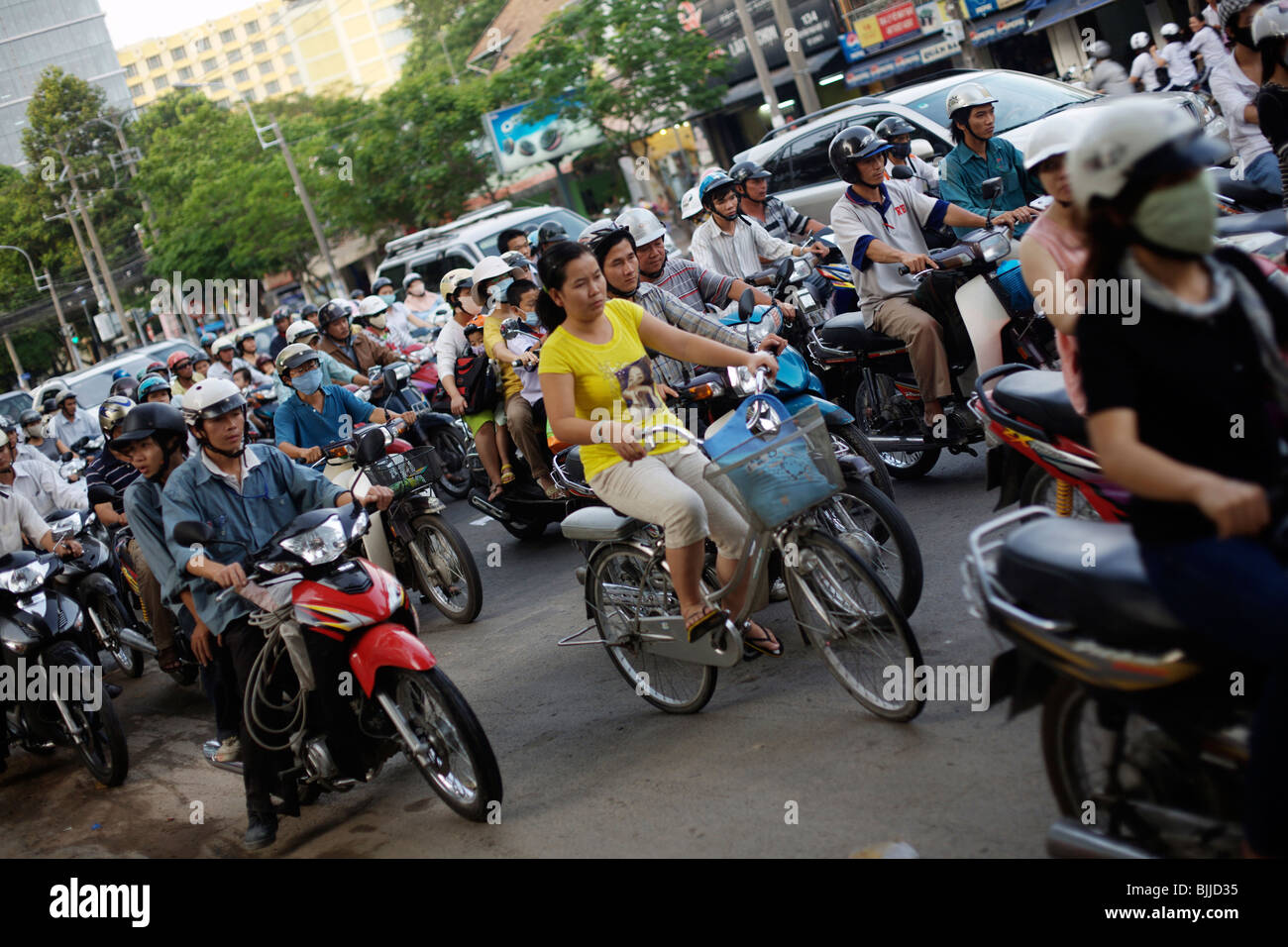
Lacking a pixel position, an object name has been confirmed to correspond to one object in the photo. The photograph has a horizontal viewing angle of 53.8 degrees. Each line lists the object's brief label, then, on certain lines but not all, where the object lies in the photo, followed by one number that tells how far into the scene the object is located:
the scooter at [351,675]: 4.79
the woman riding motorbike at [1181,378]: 2.60
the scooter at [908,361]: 6.58
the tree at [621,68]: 32.62
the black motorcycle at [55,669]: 6.89
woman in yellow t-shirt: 4.90
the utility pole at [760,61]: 24.89
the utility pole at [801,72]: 22.77
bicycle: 4.51
